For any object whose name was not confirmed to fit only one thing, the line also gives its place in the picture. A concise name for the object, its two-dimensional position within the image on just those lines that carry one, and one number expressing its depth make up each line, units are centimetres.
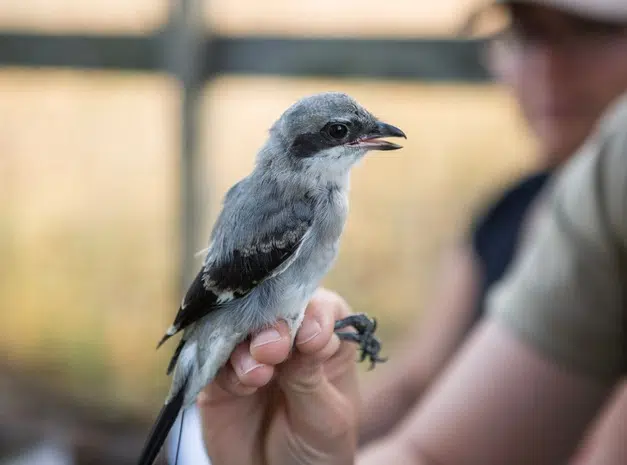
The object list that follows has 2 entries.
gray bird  33
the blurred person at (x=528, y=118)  59
